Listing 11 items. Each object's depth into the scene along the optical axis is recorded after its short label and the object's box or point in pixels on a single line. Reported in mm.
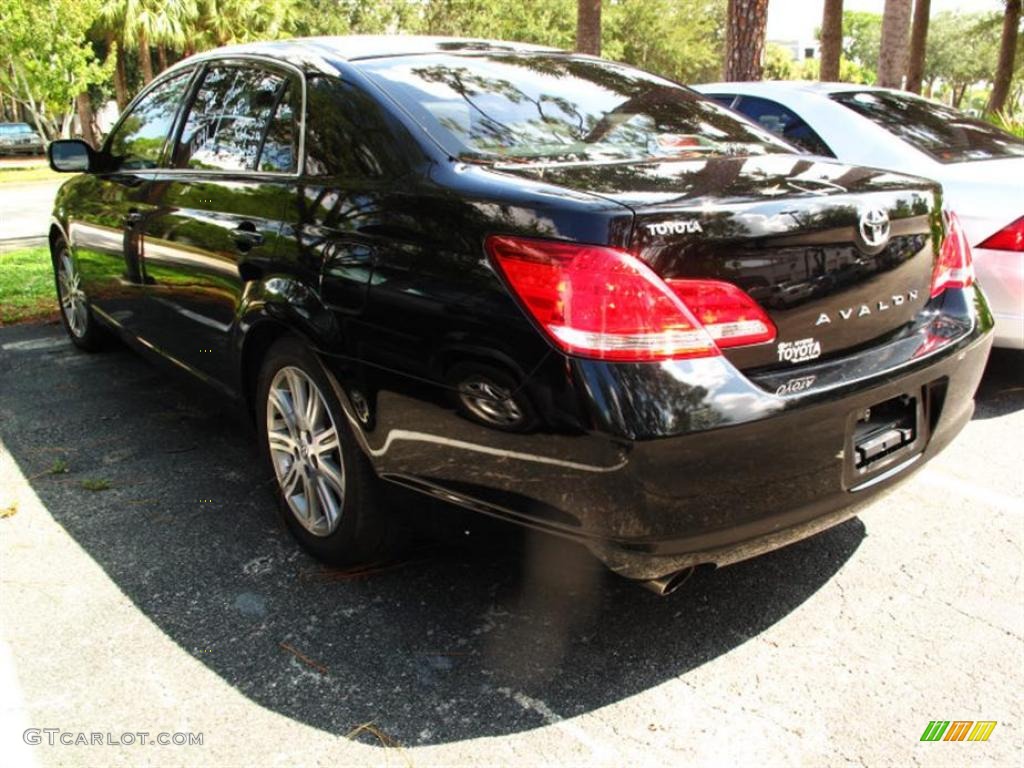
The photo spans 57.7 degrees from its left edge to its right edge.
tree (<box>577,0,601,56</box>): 12992
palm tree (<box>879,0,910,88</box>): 12062
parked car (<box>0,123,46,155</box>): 35531
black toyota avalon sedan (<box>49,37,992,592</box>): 2152
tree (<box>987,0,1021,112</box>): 21188
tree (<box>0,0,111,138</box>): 23812
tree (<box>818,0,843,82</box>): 15836
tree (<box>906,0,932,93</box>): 19812
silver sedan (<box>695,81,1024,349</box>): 4344
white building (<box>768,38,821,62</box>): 114362
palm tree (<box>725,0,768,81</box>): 9211
